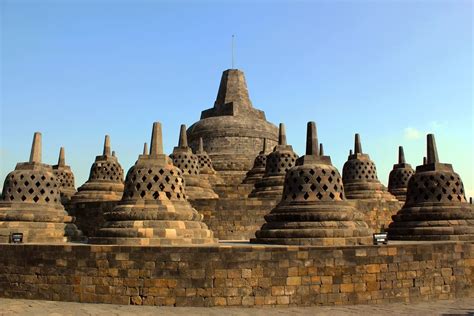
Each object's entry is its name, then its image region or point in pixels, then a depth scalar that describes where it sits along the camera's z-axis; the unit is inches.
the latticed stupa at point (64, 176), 885.0
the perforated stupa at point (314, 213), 388.5
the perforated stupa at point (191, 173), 708.7
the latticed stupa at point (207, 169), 864.9
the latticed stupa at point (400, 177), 868.6
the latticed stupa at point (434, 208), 474.0
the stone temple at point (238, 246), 334.6
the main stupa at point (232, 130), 1025.5
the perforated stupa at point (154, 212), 390.6
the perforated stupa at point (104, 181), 748.6
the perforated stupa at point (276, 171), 706.2
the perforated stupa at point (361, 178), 767.7
